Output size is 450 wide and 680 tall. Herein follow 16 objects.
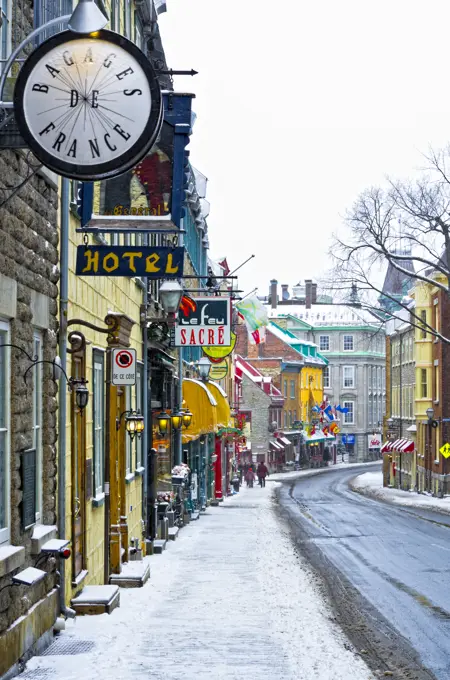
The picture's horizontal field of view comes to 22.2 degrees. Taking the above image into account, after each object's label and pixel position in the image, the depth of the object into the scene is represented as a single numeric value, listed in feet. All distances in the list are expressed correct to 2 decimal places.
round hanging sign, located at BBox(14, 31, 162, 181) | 24.08
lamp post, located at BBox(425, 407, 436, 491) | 192.66
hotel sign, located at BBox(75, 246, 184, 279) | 41.01
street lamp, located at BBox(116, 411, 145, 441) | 57.52
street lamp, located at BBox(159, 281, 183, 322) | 67.72
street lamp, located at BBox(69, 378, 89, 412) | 39.54
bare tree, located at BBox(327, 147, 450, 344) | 134.21
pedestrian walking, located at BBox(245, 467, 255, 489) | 212.25
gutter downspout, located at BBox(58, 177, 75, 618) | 38.40
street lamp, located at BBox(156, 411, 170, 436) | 80.12
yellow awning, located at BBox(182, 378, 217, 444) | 103.35
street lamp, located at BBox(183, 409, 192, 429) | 94.53
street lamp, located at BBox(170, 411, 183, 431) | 89.66
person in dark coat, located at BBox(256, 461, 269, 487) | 210.59
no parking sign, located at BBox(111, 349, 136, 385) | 49.62
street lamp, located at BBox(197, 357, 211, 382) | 120.06
